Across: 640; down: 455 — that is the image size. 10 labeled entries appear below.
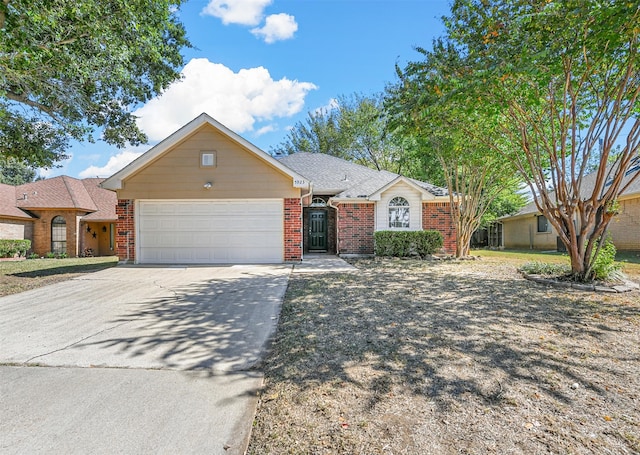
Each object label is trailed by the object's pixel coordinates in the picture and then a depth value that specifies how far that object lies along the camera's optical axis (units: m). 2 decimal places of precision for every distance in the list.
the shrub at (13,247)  15.10
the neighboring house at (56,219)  16.41
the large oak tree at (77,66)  6.45
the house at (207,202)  10.52
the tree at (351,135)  27.23
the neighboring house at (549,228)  14.16
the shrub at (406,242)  12.77
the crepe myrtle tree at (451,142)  6.75
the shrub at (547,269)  7.76
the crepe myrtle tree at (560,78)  5.30
